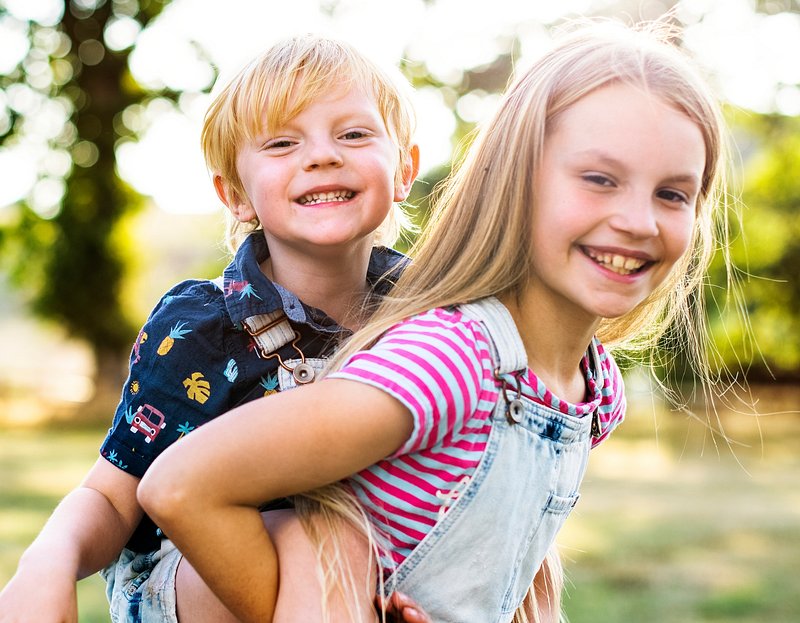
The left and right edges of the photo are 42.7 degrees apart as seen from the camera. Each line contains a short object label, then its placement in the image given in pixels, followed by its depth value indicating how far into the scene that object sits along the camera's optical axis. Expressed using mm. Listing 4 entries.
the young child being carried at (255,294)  1897
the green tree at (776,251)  18250
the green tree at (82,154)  17547
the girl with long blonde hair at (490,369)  1528
